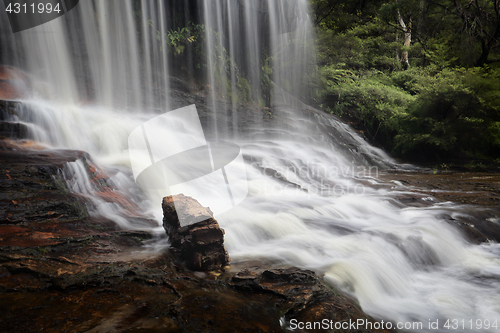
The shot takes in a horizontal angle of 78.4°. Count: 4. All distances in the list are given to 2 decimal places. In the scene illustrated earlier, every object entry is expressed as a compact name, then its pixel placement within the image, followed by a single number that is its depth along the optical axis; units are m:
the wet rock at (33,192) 3.97
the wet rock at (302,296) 2.76
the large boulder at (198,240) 3.58
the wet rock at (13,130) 5.97
